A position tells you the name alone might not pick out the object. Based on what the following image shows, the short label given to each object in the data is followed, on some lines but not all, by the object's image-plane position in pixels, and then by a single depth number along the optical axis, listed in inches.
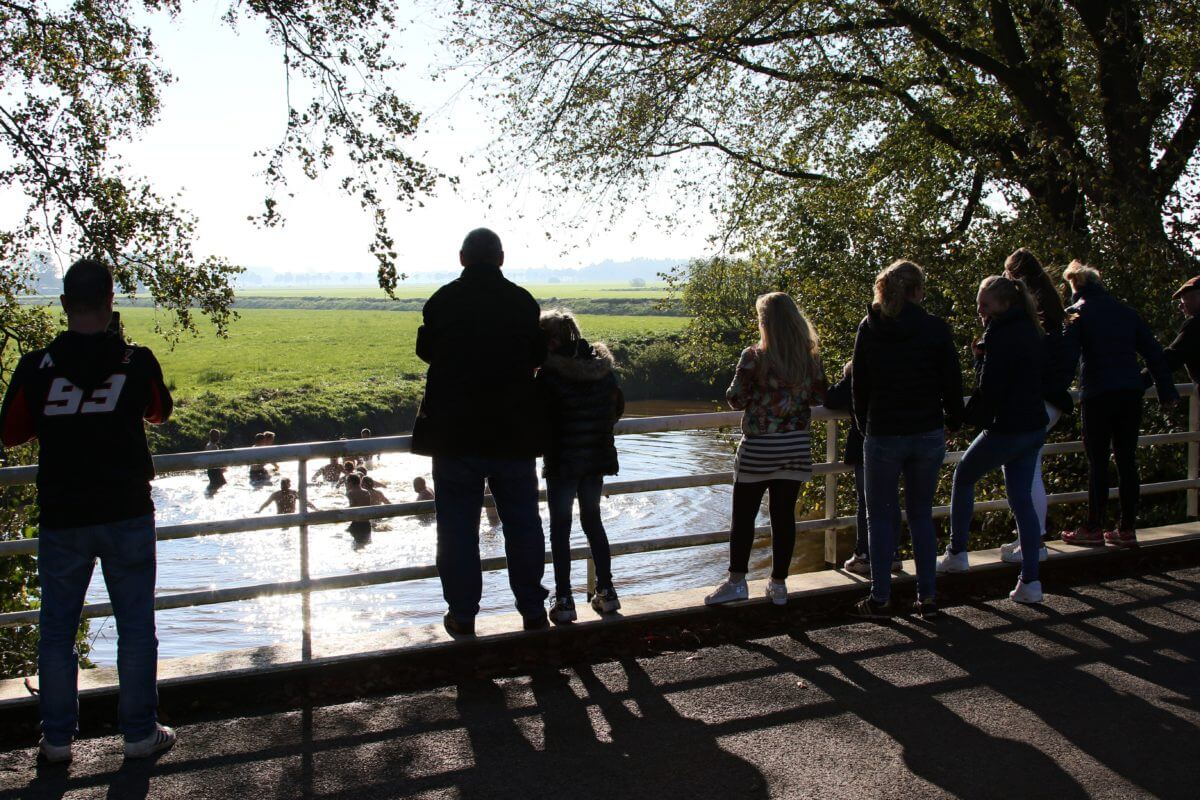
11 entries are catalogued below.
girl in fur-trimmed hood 232.2
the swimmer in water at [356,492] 761.6
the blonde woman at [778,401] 238.5
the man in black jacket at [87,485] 174.1
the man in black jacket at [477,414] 216.8
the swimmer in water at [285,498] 789.8
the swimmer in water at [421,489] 846.5
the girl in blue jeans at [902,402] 238.4
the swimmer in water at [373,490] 799.3
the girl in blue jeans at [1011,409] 250.2
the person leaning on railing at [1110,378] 291.0
